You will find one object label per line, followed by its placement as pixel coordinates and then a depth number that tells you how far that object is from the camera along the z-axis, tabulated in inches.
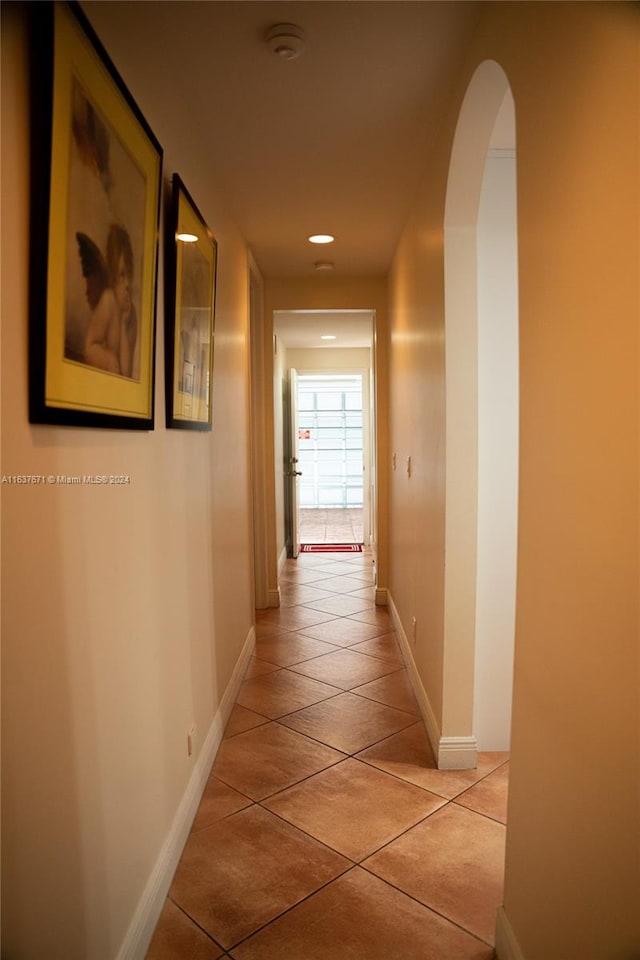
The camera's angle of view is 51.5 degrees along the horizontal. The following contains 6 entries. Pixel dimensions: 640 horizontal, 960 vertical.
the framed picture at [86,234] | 43.6
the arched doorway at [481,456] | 100.3
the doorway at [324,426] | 275.9
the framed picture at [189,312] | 80.7
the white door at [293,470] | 285.6
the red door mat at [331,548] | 315.3
